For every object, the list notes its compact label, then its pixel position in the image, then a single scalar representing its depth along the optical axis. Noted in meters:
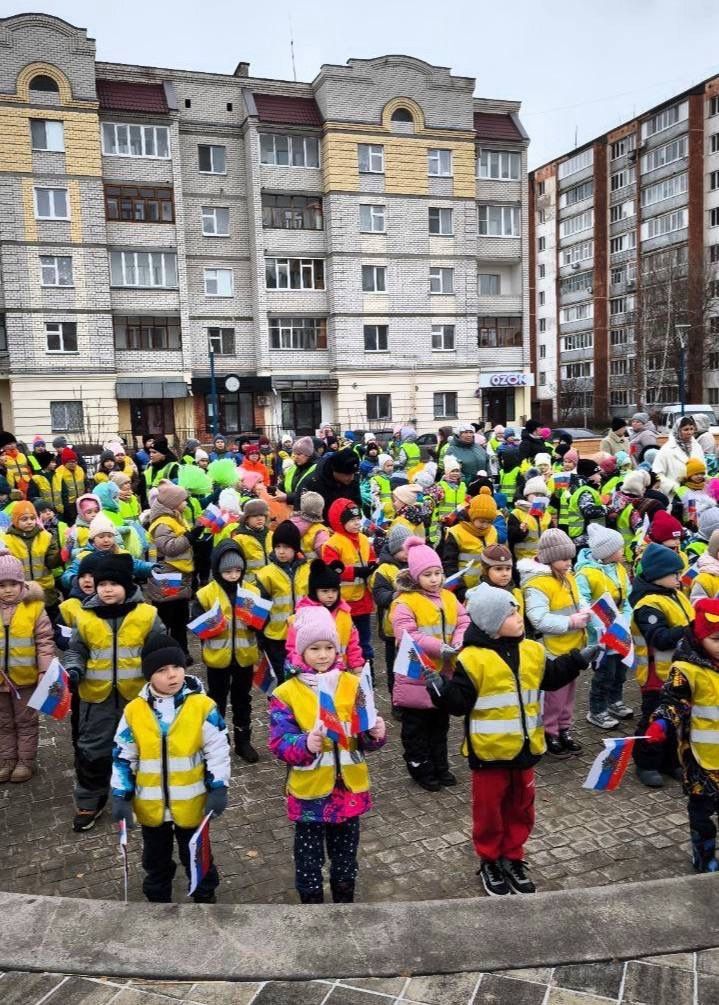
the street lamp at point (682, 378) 29.76
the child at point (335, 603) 4.80
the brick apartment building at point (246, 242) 31.98
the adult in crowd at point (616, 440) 13.08
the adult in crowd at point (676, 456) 9.68
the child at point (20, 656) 5.41
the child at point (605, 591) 6.11
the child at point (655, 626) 5.14
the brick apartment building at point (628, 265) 49.34
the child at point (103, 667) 4.91
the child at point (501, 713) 3.96
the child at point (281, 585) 6.11
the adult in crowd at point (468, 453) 12.49
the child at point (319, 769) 3.65
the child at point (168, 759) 3.72
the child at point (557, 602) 5.68
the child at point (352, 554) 6.76
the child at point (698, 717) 3.96
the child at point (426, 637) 5.25
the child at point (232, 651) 5.77
